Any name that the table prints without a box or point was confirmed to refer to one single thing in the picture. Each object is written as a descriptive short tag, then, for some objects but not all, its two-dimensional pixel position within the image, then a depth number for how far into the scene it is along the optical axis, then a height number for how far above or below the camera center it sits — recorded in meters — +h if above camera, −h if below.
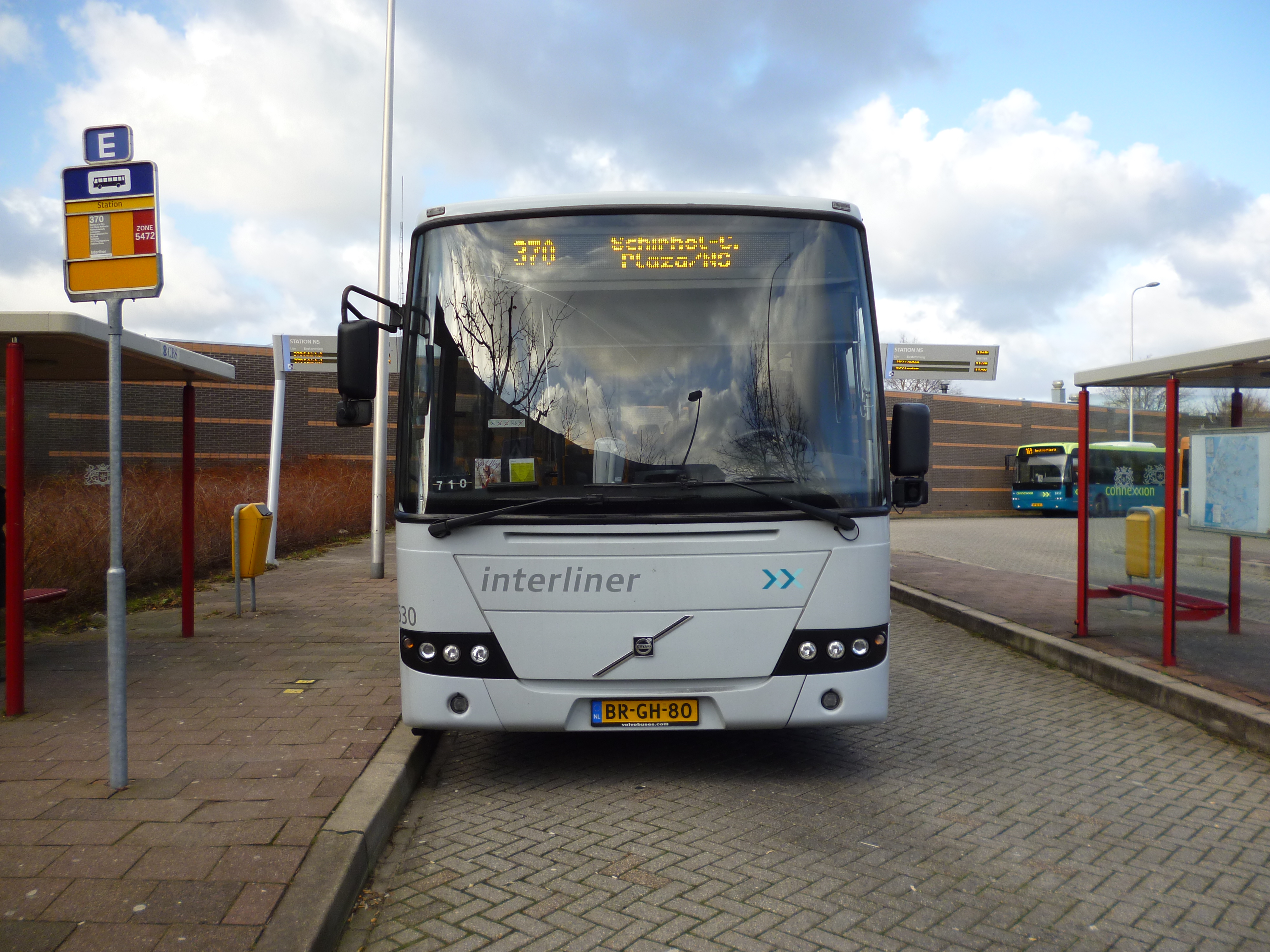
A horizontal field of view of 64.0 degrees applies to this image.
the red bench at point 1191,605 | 8.12 -1.09
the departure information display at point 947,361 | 20.28 +2.20
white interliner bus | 4.75 -0.05
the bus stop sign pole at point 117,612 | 4.34 -0.63
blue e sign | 4.55 +1.46
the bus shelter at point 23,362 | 5.50 +0.71
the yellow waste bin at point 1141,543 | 8.95 -0.64
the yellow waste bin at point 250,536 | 8.99 -0.61
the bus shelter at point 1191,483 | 6.81 -0.09
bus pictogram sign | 4.49 +1.04
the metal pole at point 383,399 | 14.05 +0.97
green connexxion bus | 7.84 -0.05
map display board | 6.77 -0.07
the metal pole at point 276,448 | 14.59 +0.29
